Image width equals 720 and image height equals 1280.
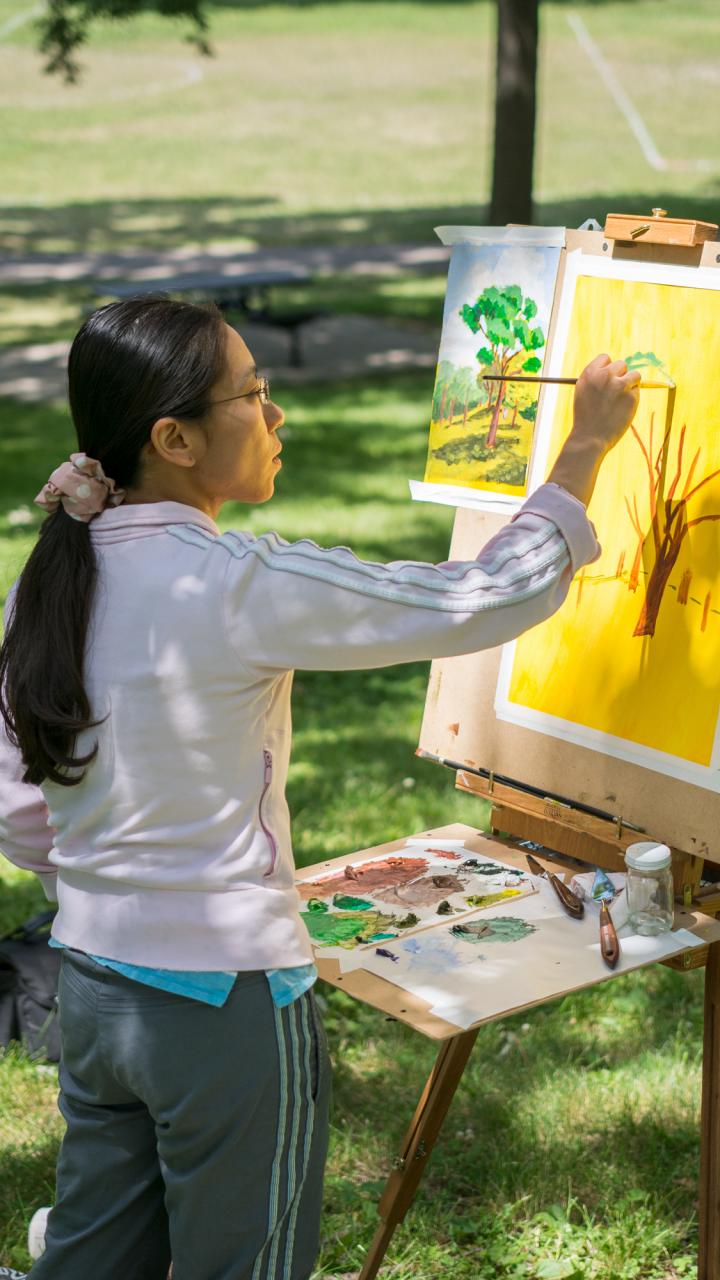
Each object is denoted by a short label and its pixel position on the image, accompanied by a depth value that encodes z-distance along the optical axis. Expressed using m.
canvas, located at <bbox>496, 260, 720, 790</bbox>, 2.23
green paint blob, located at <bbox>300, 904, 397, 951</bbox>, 2.23
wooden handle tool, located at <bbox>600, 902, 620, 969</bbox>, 2.10
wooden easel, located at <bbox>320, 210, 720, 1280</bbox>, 2.24
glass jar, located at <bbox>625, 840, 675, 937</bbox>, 2.18
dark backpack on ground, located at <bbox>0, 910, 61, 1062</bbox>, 3.35
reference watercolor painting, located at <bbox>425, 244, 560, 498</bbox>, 2.40
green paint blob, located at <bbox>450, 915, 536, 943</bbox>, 2.22
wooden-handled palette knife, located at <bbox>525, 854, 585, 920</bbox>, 2.27
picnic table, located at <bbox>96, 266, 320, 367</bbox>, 10.39
